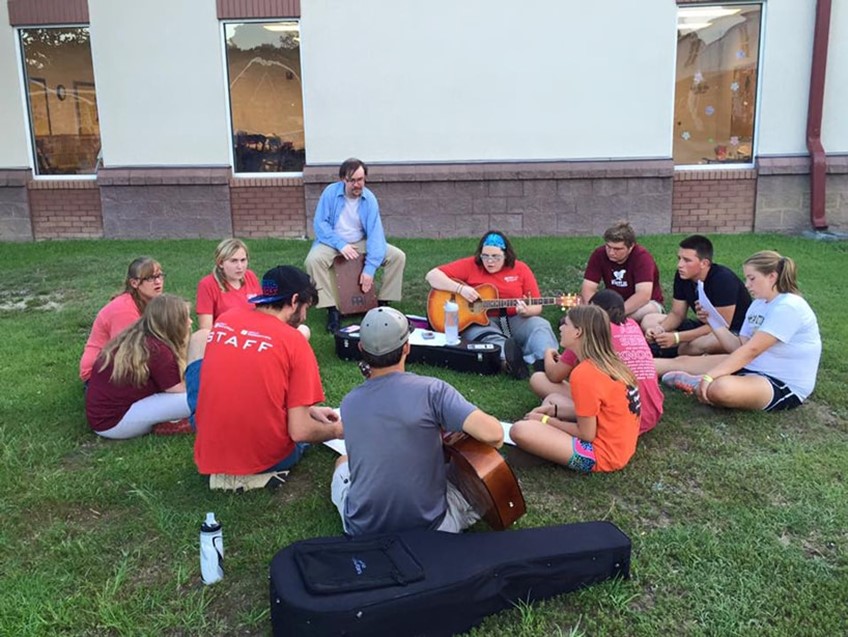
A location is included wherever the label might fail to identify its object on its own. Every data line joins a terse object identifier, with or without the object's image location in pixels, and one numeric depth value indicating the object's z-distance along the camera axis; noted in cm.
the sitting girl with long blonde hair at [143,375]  432
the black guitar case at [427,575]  251
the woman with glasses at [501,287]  574
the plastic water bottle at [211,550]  303
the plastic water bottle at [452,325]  580
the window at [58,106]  1171
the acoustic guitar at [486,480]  309
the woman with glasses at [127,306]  488
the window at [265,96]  1127
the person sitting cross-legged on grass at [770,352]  449
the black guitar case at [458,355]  554
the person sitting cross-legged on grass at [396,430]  298
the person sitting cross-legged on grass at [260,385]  352
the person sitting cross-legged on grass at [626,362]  422
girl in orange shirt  374
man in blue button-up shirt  709
